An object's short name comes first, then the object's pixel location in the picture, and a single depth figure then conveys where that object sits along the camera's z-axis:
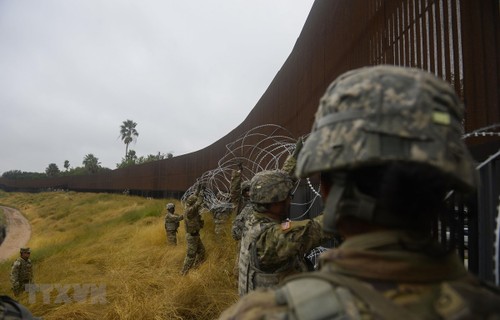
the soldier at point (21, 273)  7.77
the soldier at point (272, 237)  2.31
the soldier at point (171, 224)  10.89
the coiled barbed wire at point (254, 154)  7.47
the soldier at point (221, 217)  9.60
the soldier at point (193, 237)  8.28
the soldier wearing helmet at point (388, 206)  0.86
